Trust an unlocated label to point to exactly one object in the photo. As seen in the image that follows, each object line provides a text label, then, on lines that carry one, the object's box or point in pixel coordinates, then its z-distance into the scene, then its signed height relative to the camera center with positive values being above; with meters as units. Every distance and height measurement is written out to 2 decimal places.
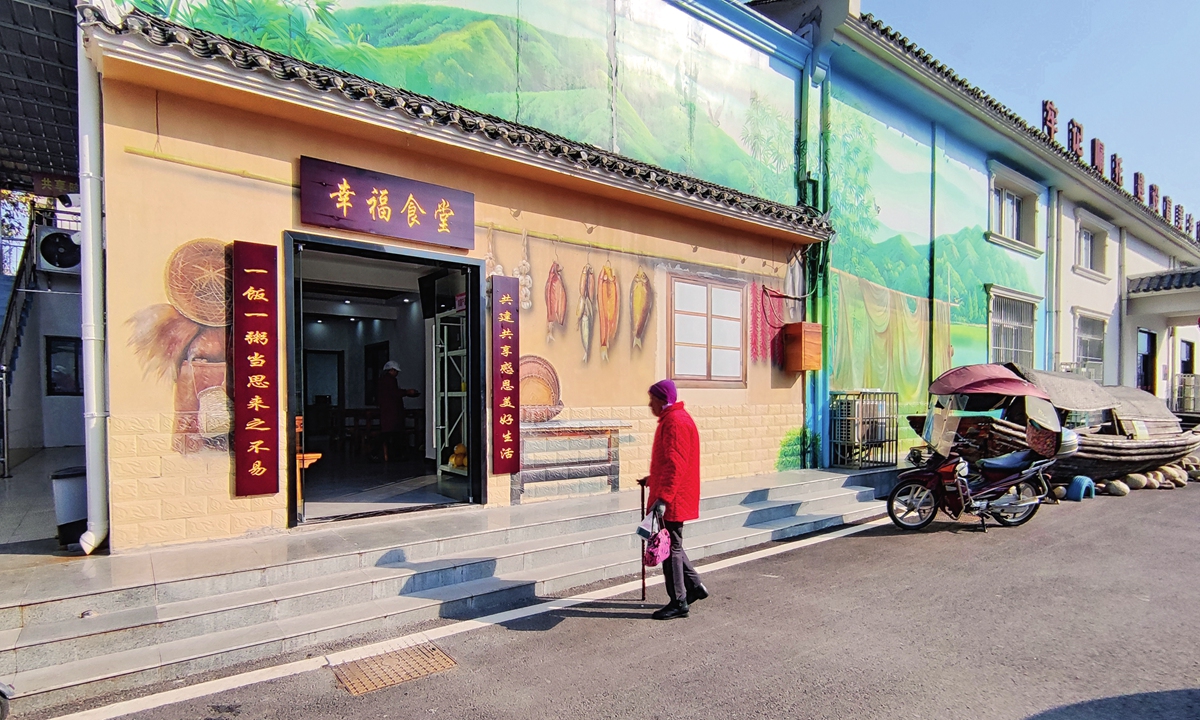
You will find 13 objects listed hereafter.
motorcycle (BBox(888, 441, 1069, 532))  7.20 -1.75
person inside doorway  9.63 -0.81
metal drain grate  3.48 -1.91
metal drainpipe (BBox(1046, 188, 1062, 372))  15.45 +1.65
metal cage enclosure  9.87 -1.36
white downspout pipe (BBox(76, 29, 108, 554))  4.54 +0.26
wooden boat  8.86 -1.41
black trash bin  4.62 -1.15
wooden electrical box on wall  9.42 +0.01
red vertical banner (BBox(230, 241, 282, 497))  5.07 -0.16
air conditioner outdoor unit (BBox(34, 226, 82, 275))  10.83 +1.85
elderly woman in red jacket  4.46 -0.96
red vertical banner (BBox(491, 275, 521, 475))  6.61 -0.32
